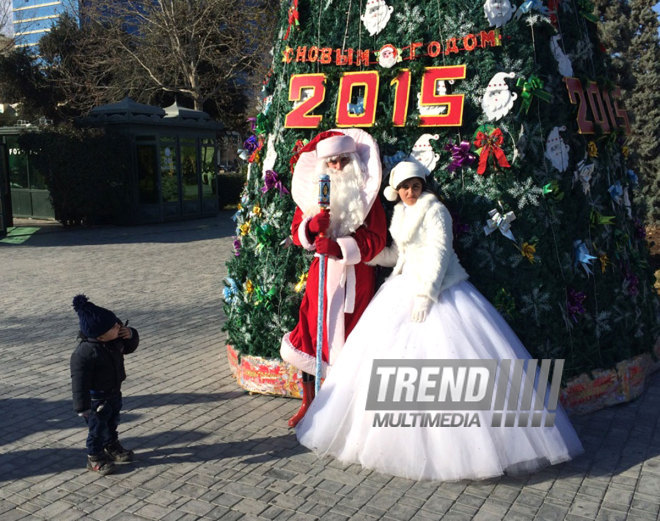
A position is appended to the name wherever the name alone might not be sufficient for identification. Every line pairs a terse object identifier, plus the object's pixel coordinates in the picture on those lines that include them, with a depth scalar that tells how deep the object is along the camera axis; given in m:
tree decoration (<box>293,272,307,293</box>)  5.43
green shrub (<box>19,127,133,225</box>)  17.77
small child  4.27
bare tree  23.03
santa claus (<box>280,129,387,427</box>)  4.81
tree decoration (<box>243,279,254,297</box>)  5.82
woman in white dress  4.08
